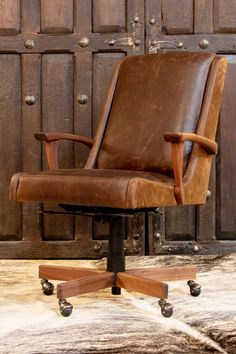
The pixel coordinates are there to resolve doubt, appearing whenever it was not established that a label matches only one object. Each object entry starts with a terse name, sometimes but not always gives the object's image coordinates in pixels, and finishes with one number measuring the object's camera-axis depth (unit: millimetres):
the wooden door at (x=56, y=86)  5185
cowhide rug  2994
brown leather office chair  3551
